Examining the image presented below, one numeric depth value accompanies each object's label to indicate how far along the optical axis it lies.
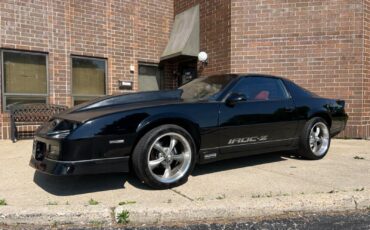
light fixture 9.56
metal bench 7.85
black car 3.67
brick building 8.27
